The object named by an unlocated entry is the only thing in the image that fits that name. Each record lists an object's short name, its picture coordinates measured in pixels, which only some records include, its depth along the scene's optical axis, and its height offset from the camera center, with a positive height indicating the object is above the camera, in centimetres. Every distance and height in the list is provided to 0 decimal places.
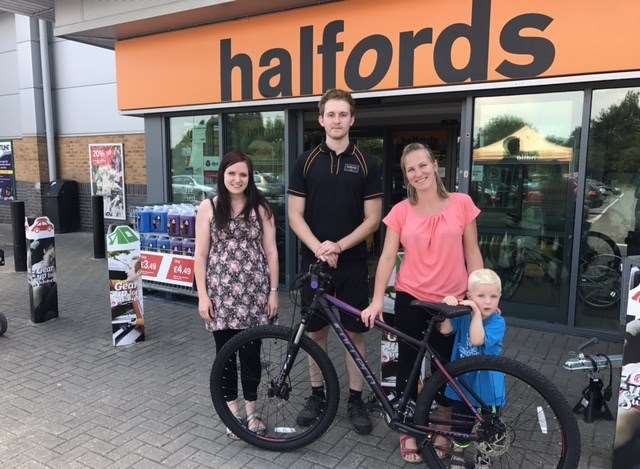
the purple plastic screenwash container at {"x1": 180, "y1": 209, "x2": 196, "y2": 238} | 604 -70
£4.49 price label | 614 -126
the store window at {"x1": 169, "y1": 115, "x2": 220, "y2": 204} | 748 +11
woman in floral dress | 310 -60
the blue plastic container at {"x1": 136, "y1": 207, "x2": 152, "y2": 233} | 639 -69
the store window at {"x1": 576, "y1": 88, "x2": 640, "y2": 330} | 491 -37
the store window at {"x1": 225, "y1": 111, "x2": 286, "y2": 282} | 688 +24
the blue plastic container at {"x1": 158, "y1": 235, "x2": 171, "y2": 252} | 630 -96
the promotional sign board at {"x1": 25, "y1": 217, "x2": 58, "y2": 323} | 532 -110
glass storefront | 502 -32
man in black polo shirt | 318 -28
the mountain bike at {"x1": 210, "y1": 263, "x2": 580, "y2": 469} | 249 -124
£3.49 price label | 639 -124
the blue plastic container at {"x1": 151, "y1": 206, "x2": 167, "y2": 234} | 627 -68
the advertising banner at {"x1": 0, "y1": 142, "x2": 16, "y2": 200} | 1281 -22
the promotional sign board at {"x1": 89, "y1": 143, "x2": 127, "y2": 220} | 1088 -25
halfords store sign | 459 +124
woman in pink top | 277 -44
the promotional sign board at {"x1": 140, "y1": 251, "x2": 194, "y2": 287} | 614 -126
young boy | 260 -88
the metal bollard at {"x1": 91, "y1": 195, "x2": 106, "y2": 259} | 905 -111
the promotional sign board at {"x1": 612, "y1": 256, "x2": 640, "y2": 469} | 272 -120
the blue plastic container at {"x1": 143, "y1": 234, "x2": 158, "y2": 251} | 640 -97
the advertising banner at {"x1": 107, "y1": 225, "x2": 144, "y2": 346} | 483 -113
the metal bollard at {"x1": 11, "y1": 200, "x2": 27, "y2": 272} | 811 -118
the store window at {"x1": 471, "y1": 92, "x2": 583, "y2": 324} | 516 -28
